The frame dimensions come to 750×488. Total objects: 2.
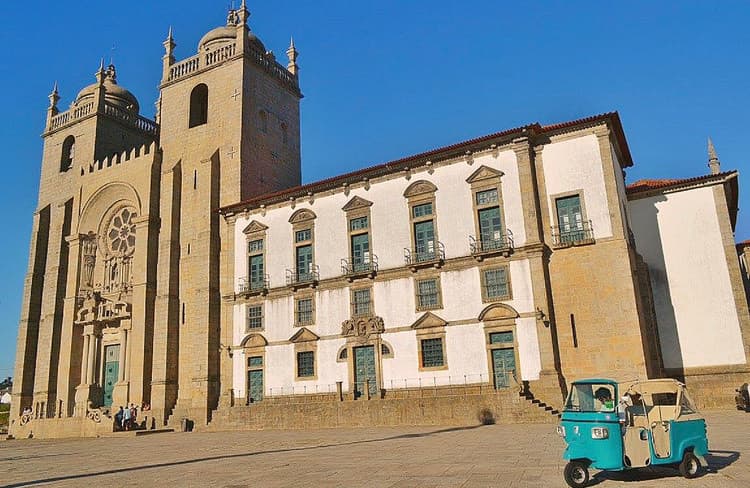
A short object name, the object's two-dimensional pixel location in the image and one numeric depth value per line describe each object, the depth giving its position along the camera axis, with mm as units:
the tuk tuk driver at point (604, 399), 9070
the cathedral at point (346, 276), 23812
